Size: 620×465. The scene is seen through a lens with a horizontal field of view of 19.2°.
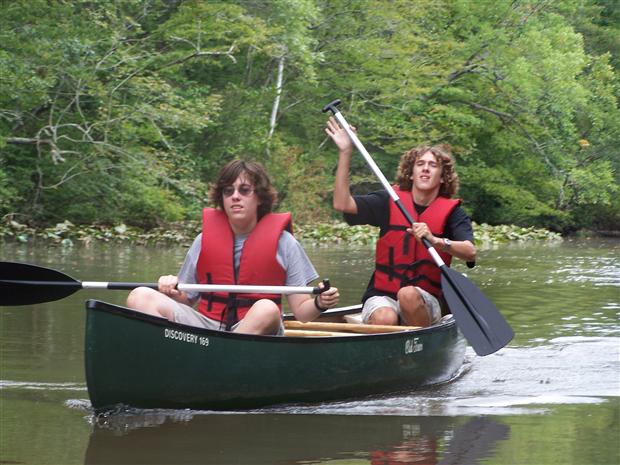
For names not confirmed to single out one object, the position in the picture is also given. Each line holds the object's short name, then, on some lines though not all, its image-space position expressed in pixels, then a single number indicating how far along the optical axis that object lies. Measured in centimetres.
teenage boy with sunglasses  779
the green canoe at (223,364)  711
